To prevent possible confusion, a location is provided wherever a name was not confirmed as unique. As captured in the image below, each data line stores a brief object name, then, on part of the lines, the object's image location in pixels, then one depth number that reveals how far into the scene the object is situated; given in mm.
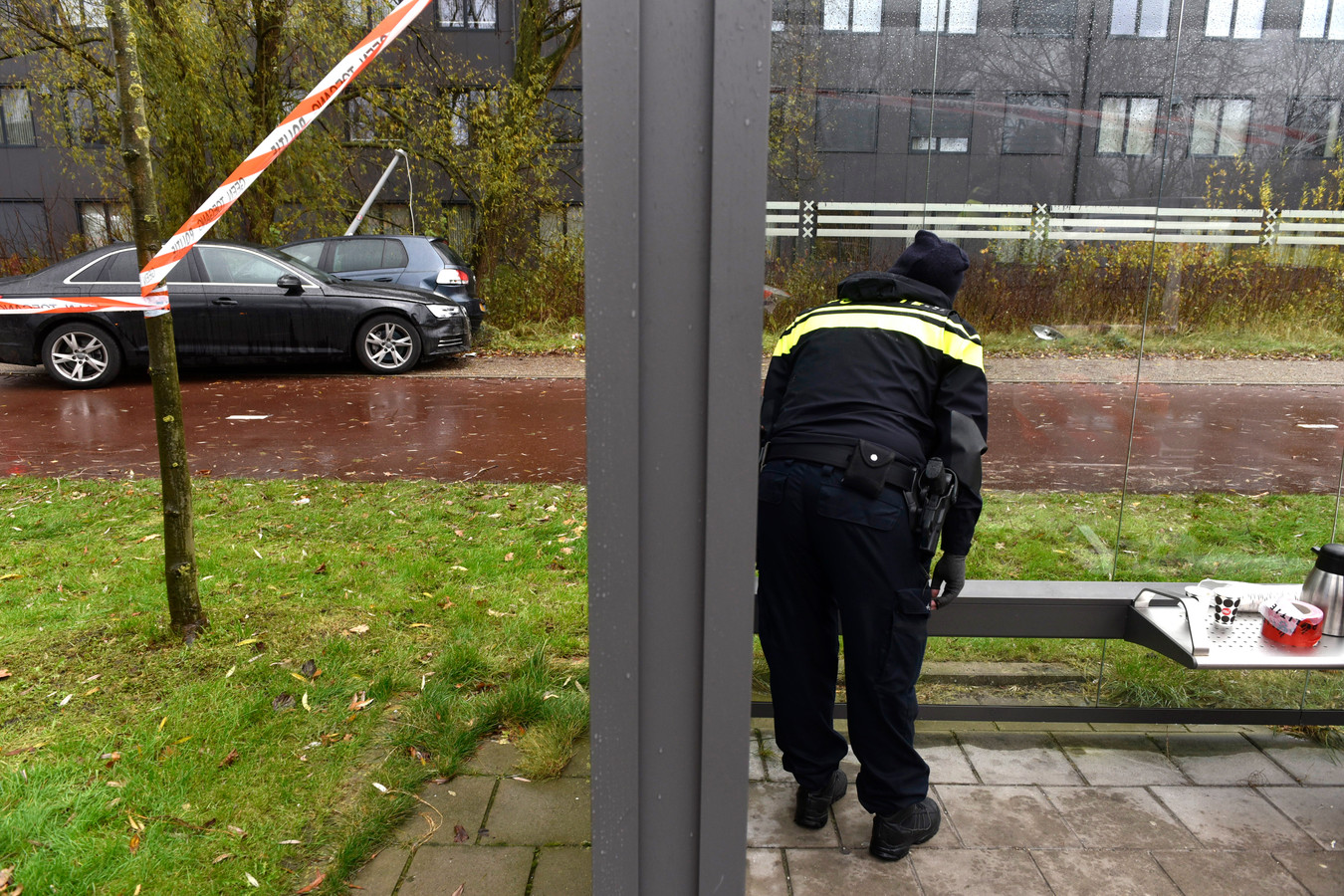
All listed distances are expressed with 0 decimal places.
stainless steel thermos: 3102
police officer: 2721
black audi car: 10797
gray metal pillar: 1711
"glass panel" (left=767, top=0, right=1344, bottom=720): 3252
